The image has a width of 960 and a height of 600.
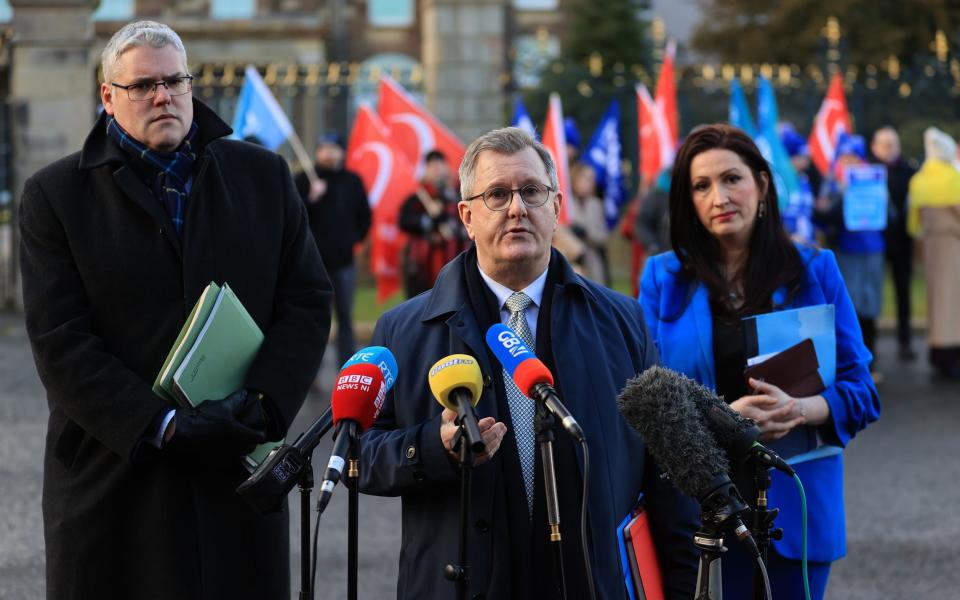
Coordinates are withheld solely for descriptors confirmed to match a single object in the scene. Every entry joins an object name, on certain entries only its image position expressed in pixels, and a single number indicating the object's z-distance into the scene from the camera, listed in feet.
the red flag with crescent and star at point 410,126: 85.42
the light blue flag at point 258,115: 73.63
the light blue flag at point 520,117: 90.17
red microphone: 17.27
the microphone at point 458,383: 17.49
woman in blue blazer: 24.20
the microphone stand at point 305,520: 16.97
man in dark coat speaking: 19.80
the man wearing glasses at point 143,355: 22.58
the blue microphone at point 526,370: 16.56
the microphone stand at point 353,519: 16.87
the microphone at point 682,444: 18.05
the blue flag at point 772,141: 78.91
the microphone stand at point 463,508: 16.90
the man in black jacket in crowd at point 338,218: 69.24
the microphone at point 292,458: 17.77
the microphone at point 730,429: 19.06
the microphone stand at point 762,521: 19.92
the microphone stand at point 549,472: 16.88
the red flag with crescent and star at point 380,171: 82.26
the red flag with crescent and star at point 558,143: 79.86
